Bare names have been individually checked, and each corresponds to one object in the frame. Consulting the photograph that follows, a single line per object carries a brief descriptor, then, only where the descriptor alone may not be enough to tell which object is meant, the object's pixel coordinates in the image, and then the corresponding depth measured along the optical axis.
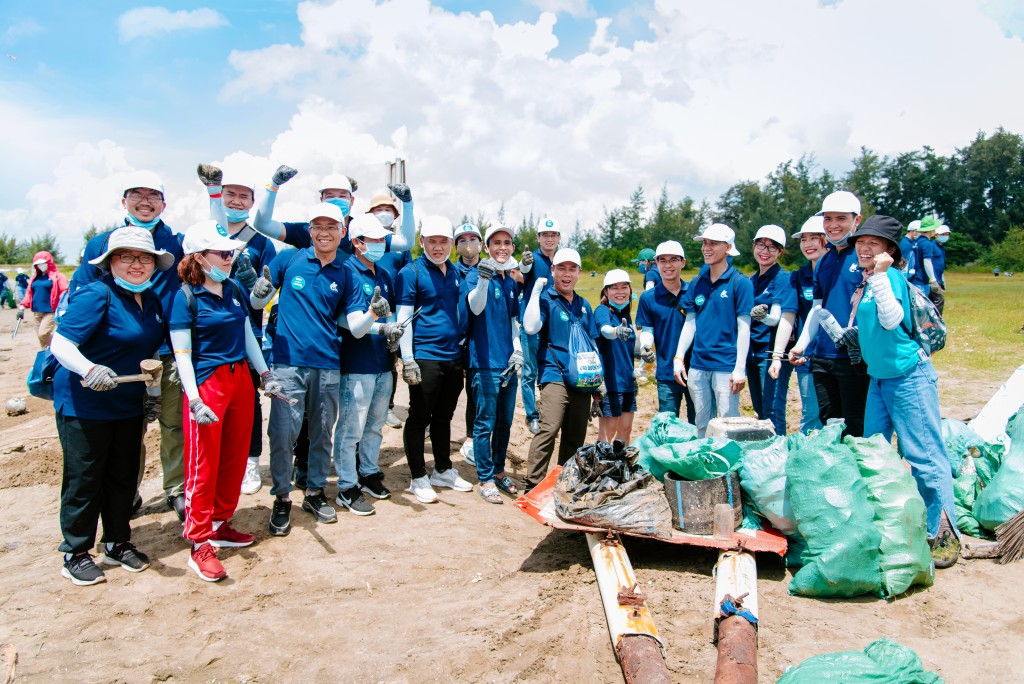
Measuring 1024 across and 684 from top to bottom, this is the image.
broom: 3.84
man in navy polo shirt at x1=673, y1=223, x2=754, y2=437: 4.80
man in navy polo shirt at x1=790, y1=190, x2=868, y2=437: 4.43
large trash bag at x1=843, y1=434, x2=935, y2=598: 3.41
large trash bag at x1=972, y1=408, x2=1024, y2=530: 4.09
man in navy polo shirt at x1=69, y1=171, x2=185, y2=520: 3.79
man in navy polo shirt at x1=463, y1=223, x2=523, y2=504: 4.77
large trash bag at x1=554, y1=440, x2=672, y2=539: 3.78
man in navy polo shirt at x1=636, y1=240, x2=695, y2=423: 5.11
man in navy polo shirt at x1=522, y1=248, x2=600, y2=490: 4.64
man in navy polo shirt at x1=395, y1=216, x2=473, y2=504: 4.61
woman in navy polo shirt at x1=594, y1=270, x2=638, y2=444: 5.07
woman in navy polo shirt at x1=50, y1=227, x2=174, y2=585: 3.31
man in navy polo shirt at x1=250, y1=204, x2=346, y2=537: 4.11
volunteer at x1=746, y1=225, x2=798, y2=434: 5.11
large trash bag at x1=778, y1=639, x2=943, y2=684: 2.45
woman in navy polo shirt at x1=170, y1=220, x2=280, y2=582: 3.55
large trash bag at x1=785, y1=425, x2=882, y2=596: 3.37
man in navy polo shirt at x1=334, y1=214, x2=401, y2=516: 4.26
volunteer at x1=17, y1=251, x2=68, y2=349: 8.35
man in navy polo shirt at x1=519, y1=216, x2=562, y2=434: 5.28
